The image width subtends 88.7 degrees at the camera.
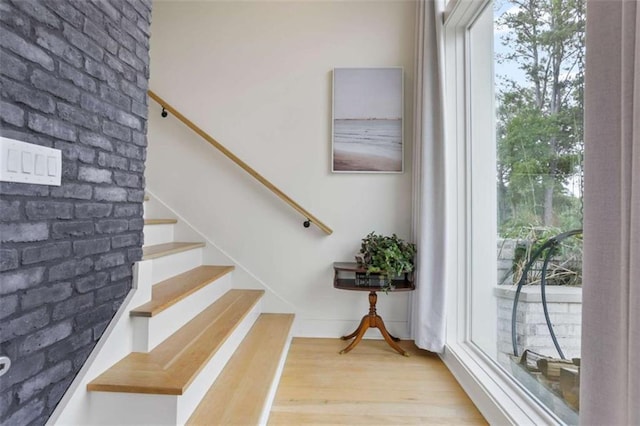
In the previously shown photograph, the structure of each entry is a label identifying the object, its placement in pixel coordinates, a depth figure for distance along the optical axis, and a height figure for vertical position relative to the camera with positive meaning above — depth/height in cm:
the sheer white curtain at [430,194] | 211 +14
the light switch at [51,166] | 107 +14
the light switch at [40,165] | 103 +14
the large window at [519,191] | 123 +12
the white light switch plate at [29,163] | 93 +14
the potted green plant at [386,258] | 211 -28
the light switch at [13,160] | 94 +14
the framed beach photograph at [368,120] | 250 +72
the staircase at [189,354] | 120 -64
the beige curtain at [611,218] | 64 +0
